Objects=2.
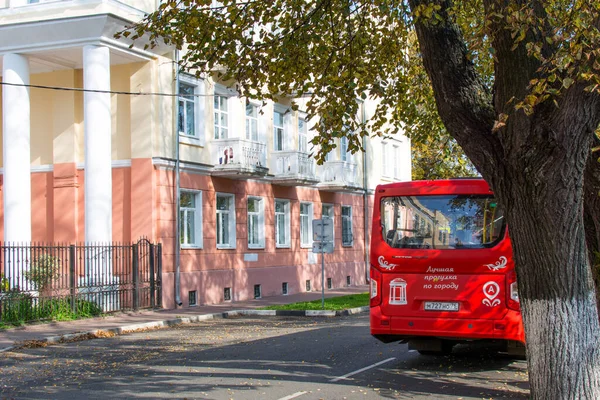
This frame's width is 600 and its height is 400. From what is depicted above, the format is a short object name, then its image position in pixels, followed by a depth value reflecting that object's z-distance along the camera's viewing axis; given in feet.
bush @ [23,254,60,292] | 66.74
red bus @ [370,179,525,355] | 37.81
